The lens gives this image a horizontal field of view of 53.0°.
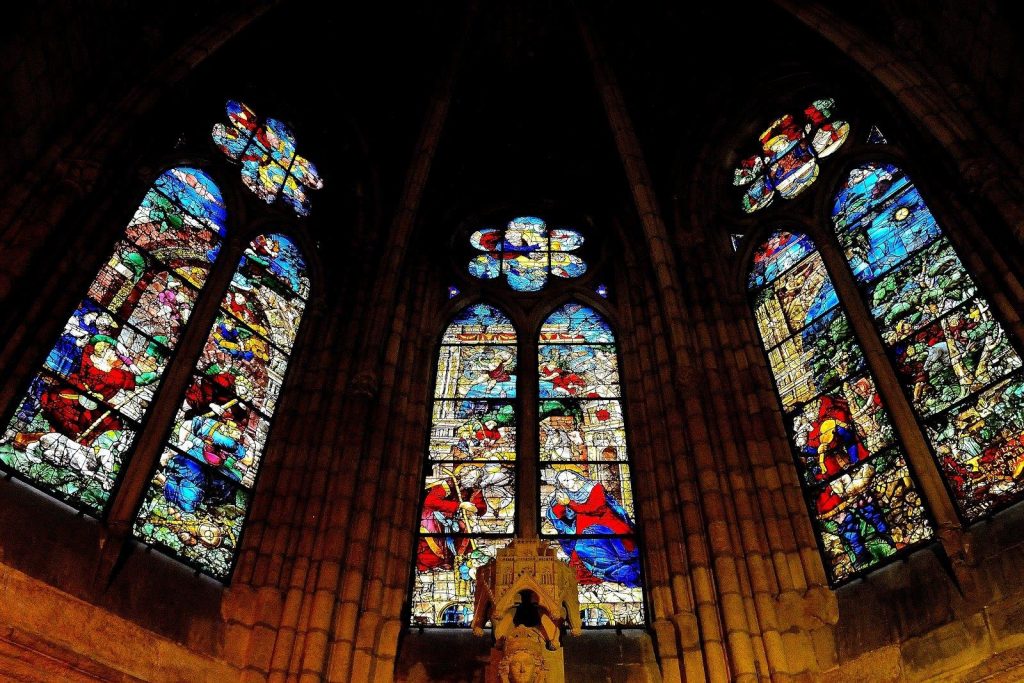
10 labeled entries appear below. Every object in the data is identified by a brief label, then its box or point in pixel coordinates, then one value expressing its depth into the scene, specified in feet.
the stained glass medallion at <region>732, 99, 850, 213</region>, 37.37
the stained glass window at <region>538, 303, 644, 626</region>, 29.50
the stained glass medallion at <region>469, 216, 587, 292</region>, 40.70
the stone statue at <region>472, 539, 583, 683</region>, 20.03
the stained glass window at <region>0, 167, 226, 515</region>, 25.54
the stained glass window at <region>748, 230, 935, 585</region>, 27.07
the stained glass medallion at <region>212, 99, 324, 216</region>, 37.45
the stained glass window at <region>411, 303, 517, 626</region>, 29.45
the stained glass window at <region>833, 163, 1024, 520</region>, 25.79
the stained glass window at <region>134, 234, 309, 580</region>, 27.66
